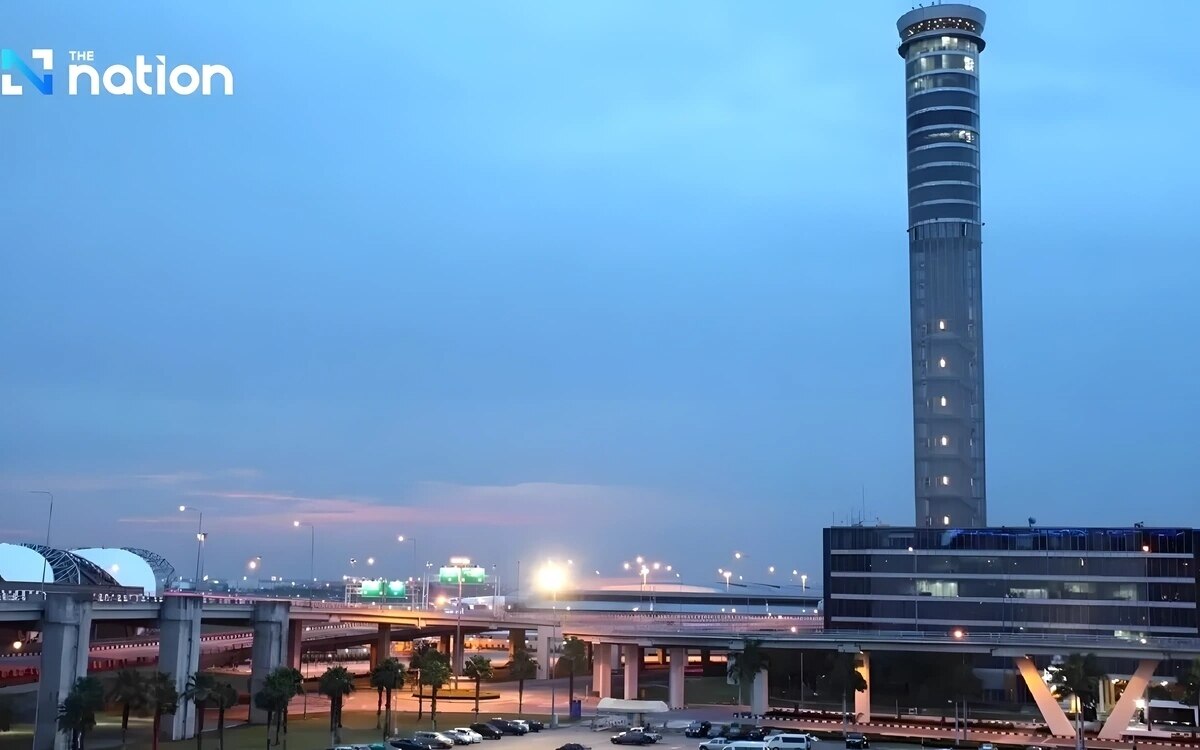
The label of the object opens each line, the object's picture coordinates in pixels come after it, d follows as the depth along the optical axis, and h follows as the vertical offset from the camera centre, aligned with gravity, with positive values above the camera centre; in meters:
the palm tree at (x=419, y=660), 97.69 -9.94
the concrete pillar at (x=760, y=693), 103.69 -12.70
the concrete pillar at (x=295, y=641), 124.88 -10.91
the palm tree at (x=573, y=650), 108.06 -9.75
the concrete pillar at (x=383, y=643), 142.75 -12.51
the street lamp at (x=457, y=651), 128.20 -12.85
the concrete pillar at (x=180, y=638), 92.94 -8.11
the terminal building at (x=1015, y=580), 130.25 -3.08
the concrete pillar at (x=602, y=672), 120.38 -13.05
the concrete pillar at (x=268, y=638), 106.06 -9.02
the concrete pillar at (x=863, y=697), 102.06 -12.83
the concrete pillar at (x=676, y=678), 113.06 -12.71
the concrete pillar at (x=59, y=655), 79.00 -8.38
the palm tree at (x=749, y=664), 100.44 -9.91
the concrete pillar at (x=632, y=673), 118.12 -12.77
